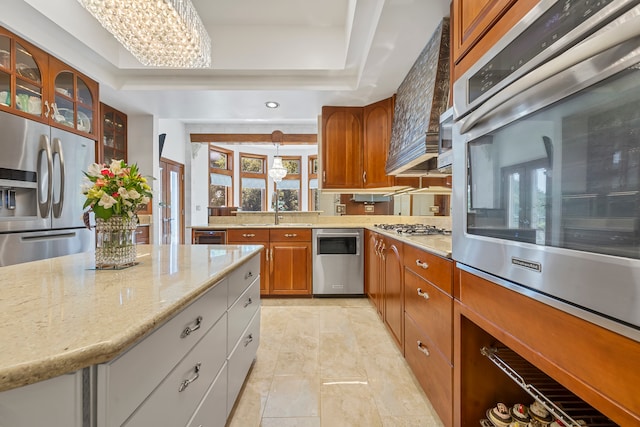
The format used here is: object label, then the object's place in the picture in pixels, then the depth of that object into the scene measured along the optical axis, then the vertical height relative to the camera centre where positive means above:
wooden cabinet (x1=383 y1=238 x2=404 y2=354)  2.05 -0.65
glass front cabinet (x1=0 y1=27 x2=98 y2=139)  2.11 +1.06
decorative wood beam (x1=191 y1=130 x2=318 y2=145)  5.16 +1.35
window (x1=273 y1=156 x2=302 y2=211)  8.35 +0.75
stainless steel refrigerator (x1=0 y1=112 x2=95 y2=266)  2.09 +0.16
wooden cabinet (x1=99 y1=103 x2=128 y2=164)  3.66 +1.07
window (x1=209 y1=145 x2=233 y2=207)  6.89 +0.85
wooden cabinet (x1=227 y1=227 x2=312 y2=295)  3.51 -0.58
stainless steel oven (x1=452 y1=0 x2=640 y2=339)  0.52 +0.13
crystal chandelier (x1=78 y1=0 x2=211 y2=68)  1.50 +1.09
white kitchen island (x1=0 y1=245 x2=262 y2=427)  0.48 -0.29
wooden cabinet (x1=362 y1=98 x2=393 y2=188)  3.29 +0.83
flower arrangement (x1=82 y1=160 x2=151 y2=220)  1.12 +0.08
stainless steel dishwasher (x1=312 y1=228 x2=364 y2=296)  3.51 -0.70
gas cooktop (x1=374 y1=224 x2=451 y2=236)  2.19 -0.18
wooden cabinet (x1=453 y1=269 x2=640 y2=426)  0.54 -0.37
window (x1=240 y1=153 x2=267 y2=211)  7.89 +0.81
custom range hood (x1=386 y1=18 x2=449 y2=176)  1.88 +0.79
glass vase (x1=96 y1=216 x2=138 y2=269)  1.15 -0.14
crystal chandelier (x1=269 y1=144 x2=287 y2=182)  6.11 +0.88
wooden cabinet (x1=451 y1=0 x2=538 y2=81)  0.83 +0.65
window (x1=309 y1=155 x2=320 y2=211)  8.27 +0.90
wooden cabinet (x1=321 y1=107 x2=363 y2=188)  3.52 +0.82
